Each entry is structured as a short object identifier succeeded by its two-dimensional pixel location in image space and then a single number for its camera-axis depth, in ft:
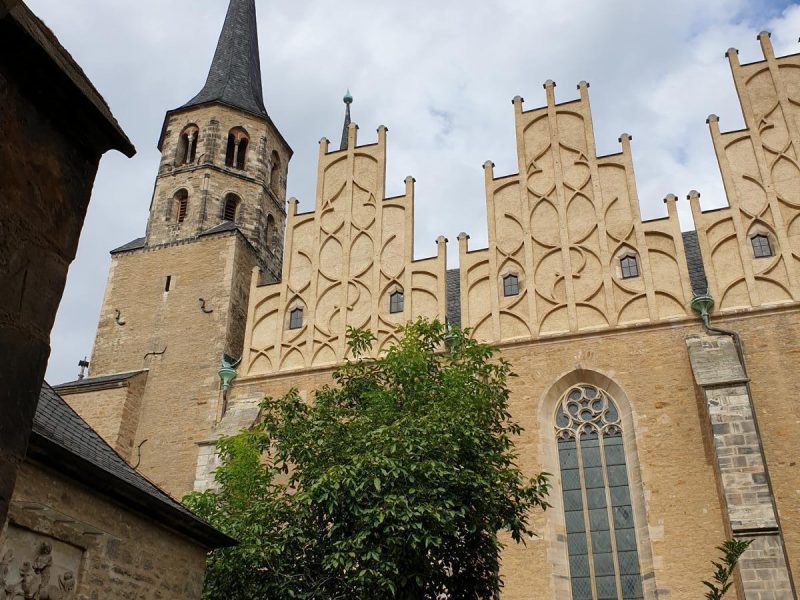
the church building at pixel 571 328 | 43.55
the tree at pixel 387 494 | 30.78
